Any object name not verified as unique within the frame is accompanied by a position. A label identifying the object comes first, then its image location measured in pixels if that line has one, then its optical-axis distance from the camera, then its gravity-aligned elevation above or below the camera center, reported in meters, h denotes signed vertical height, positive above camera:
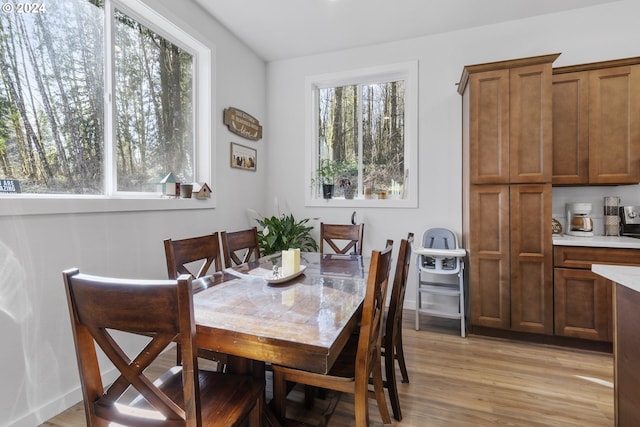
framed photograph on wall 3.36 +0.64
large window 1.72 +0.80
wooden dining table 0.96 -0.39
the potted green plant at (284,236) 3.40 -0.27
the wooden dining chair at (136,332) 0.78 -0.35
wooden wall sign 3.22 +1.01
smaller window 3.44 +0.91
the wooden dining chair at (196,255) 1.50 -0.26
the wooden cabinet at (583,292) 2.40 -0.66
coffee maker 2.70 -0.09
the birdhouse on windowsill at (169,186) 2.55 +0.23
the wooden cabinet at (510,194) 2.54 +0.14
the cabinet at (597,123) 2.51 +0.74
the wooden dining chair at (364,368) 1.21 -0.70
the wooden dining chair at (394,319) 1.61 -0.61
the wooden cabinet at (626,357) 1.19 -0.61
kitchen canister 2.70 -0.06
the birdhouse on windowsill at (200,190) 2.85 +0.21
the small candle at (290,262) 1.73 -0.28
